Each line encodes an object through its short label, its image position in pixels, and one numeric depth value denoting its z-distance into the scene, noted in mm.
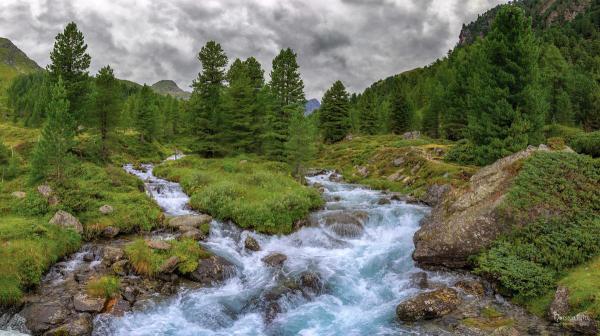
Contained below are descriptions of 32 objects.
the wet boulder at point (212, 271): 17078
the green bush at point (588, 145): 24078
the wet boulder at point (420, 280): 16488
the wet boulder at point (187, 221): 22453
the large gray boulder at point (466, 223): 17094
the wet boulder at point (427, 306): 13703
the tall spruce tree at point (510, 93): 30625
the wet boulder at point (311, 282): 16688
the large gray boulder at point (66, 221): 19234
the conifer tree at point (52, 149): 22969
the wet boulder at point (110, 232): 20438
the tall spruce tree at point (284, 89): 48631
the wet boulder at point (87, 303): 13544
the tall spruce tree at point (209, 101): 47531
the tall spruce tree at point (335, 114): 74750
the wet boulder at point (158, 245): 17969
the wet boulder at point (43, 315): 12581
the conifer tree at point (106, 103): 46281
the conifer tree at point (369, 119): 90625
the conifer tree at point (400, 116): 83425
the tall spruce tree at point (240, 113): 45719
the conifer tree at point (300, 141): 38375
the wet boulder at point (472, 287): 15163
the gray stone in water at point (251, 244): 20938
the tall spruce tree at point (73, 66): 41625
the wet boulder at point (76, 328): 12227
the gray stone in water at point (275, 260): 18938
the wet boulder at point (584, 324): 11367
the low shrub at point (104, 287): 14332
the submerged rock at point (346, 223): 23359
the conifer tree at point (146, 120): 78312
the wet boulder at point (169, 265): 16672
